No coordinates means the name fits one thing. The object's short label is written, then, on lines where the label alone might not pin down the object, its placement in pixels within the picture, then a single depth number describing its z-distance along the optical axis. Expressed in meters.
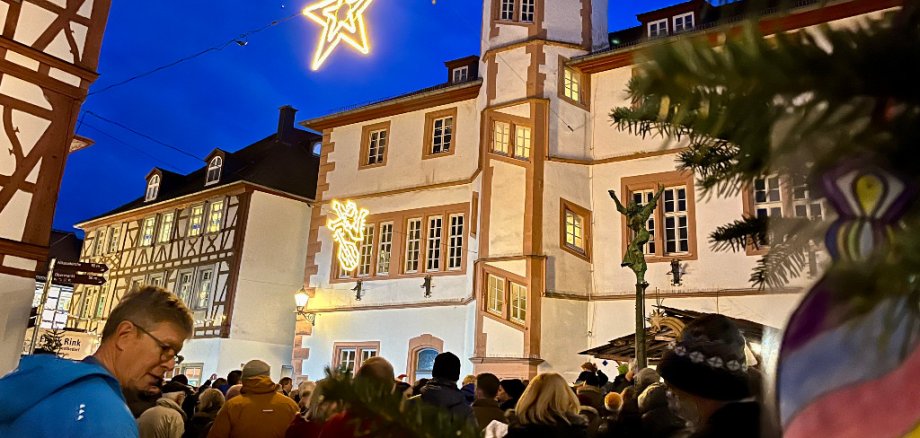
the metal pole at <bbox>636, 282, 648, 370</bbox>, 9.14
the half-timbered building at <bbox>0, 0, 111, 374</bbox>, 10.84
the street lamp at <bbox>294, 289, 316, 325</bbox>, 19.34
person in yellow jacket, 5.10
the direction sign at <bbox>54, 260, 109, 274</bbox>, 16.50
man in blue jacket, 2.23
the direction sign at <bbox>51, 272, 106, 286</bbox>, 16.17
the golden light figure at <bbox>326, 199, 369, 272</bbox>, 19.44
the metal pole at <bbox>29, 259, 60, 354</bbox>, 14.61
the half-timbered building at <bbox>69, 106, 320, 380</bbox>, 24.22
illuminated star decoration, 10.90
